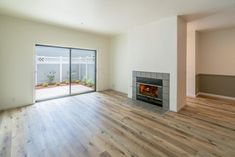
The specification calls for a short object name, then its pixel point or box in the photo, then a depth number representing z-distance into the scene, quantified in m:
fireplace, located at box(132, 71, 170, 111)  3.07
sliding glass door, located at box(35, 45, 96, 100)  3.81
